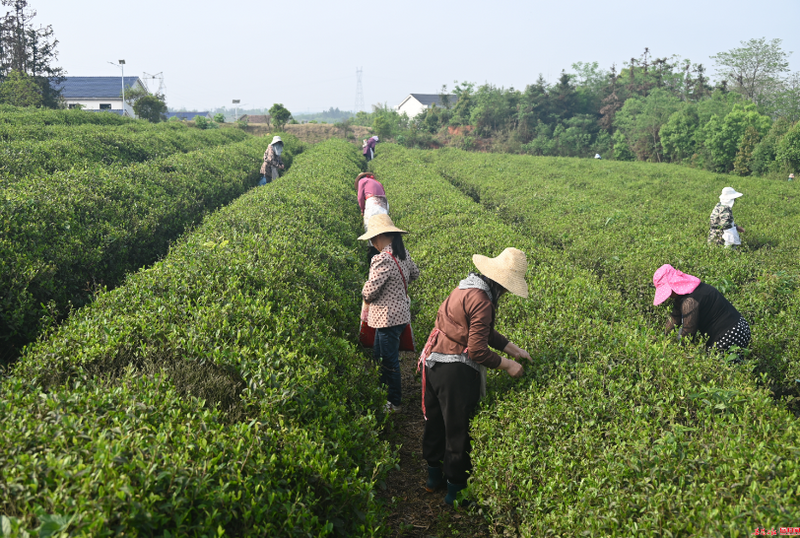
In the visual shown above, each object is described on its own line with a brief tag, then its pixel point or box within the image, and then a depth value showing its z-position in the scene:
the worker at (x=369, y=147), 23.12
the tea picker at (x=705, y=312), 4.90
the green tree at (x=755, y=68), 43.84
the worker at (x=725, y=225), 9.48
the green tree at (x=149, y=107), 37.91
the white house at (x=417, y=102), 83.35
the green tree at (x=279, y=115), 45.41
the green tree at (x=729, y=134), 31.45
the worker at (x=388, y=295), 4.95
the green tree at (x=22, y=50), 33.94
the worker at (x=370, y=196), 8.47
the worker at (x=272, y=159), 14.45
